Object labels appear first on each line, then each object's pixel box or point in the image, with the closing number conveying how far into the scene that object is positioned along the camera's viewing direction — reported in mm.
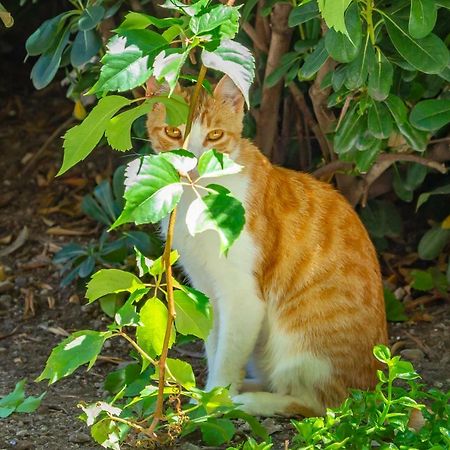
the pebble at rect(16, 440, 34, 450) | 5078
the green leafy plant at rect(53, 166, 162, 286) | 7304
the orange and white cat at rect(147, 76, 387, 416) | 5807
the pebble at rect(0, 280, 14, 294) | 7833
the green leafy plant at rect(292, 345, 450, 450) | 4397
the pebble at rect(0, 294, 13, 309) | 7663
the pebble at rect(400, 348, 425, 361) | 6823
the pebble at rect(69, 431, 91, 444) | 5194
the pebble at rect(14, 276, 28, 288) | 7921
